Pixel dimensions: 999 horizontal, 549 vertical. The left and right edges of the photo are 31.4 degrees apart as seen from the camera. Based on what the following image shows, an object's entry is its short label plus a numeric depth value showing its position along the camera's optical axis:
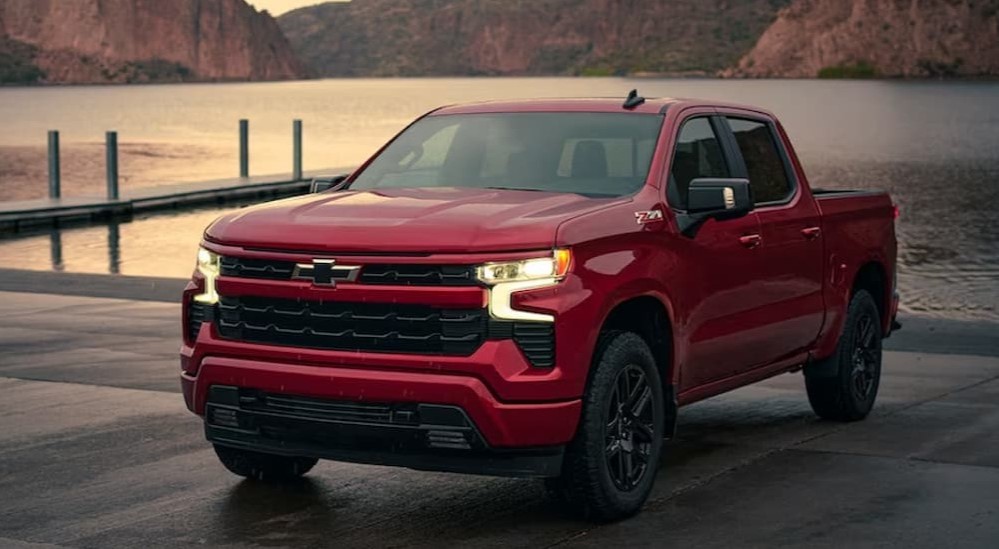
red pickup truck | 6.99
